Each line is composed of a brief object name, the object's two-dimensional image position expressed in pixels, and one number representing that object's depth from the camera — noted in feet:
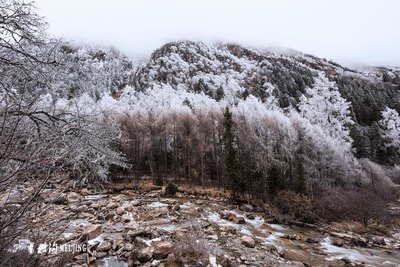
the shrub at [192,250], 38.88
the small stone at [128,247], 42.51
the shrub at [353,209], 88.53
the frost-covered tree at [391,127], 254.27
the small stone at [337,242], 59.47
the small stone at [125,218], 60.75
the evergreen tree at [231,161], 111.78
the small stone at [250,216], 76.35
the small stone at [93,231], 45.96
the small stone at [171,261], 37.93
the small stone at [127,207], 72.93
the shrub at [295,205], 83.29
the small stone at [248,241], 49.70
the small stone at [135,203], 81.59
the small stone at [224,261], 39.30
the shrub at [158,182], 130.49
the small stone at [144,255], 38.68
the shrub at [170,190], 108.68
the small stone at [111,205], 73.51
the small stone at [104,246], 42.03
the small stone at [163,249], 39.86
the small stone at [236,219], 68.50
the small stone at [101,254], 40.17
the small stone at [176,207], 77.32
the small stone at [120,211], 68.10
